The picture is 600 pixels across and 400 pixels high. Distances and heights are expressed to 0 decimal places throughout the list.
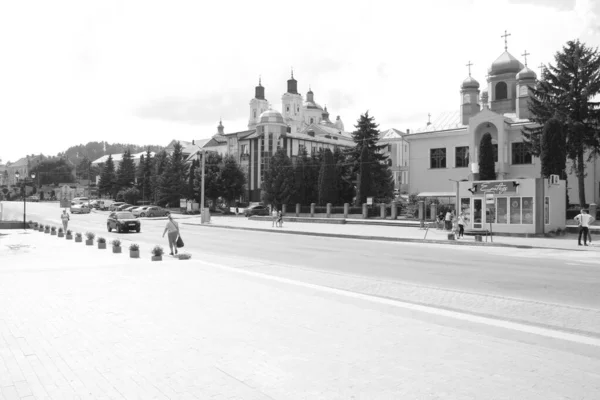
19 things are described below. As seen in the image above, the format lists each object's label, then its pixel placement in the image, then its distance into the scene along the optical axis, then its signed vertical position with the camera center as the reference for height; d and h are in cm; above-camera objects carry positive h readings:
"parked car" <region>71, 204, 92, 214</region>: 6756 -69
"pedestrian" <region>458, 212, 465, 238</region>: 2714 -99
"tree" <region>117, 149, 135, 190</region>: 10269 +675
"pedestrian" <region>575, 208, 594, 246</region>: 2305 -71
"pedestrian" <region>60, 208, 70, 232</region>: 3090 -90
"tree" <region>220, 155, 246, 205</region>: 6529 +355
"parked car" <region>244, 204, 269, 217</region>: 5944 -59
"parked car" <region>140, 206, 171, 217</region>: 5881 -80
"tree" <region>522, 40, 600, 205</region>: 3875 +931
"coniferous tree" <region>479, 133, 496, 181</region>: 4547 +463
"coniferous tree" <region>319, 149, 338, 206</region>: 5488 +317
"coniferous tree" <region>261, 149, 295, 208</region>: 5791 +296
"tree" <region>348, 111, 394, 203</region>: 5406 +661
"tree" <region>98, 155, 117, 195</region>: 10731 +523
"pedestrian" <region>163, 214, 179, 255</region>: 1756 -96
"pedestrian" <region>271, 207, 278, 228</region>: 4184 -122
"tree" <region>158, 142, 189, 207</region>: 7369 +368
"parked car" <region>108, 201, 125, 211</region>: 7437 -11
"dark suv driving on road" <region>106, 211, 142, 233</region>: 3297 -119
